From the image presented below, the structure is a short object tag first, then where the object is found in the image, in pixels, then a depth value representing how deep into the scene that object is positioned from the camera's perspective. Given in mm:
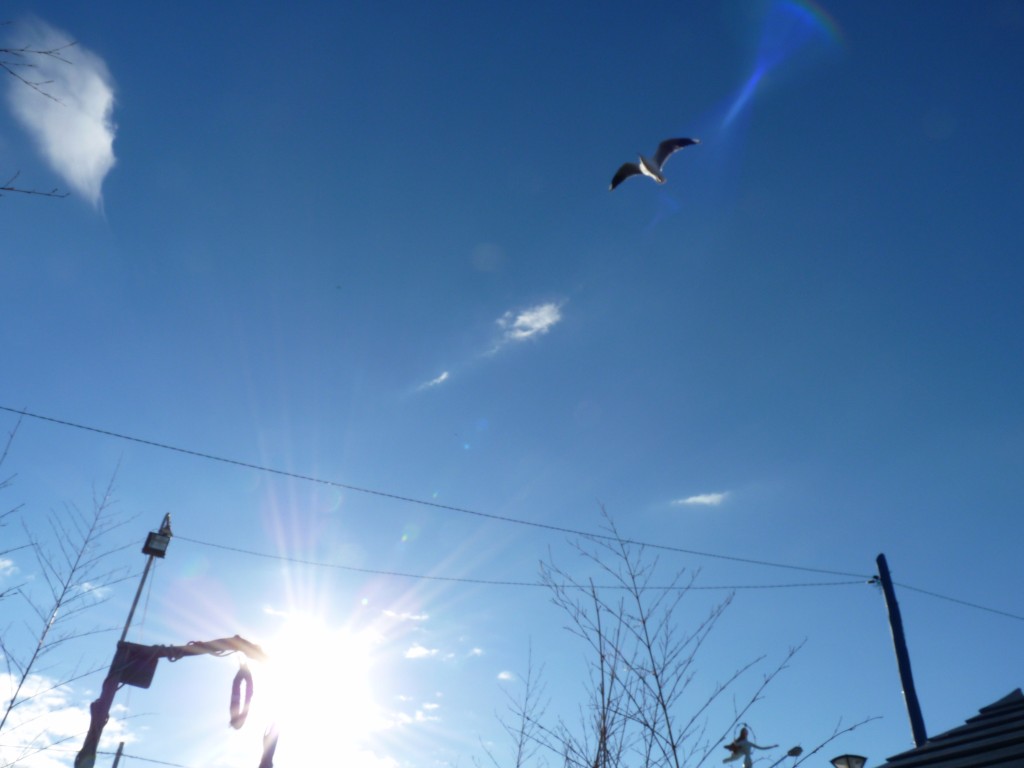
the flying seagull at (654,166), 10848
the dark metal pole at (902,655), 13078
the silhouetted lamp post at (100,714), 9703
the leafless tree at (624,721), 5996
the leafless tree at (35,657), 6598
